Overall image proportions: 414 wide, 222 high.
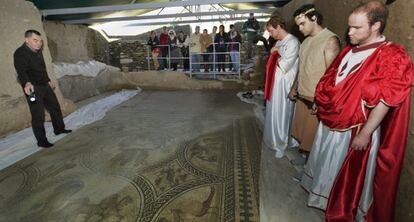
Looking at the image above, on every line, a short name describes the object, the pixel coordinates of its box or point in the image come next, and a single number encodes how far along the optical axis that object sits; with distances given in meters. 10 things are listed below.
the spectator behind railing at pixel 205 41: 7.50
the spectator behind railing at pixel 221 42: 7.36
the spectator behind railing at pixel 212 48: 7.59
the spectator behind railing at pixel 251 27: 6.97
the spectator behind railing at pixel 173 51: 7.91
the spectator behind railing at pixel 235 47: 7.35
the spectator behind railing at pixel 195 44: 7.55
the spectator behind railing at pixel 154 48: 8.06
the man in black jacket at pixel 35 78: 3.08
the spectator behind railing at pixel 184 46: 7.93
